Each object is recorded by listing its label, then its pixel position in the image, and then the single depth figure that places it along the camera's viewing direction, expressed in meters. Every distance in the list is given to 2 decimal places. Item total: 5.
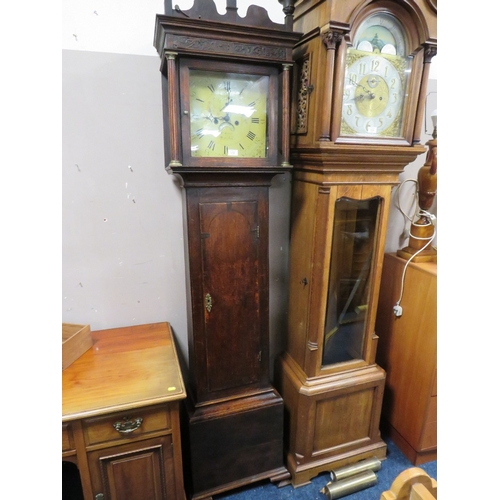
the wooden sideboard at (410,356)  1.50
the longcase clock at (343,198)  1.15
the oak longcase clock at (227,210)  1.07
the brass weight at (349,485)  1.45
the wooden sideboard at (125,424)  1.10
